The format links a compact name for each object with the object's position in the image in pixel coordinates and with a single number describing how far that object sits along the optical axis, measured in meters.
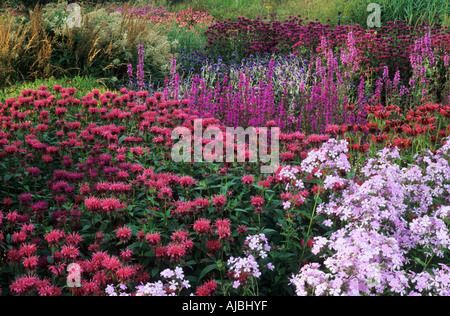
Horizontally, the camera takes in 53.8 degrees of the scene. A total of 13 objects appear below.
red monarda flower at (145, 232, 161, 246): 2.43
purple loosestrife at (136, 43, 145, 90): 5.79
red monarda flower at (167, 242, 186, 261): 2.38
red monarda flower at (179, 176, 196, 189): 2.92
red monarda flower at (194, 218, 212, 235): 2.52
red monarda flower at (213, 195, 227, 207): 2.72
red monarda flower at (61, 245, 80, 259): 2.40
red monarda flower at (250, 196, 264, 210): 2.83
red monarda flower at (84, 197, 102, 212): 2.65
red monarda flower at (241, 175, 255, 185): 3.02
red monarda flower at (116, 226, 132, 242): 2.54
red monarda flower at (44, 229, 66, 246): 2.49
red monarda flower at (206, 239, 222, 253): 2.53
